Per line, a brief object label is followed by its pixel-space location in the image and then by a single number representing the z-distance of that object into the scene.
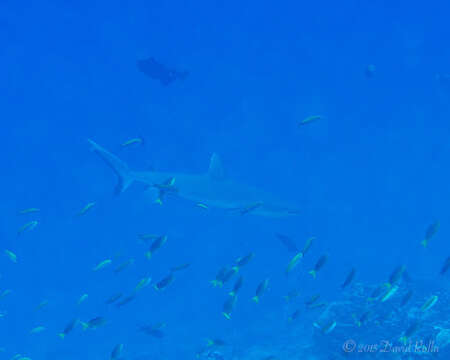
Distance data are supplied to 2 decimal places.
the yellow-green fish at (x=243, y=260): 6.20
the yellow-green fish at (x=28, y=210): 8.65
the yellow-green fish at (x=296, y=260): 6.03
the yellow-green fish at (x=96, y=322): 6.17
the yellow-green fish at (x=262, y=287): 6.00
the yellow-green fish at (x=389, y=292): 5.91
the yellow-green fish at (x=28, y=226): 8.82
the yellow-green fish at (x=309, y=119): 8.93
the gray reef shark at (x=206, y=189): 9.88
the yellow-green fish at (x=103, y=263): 7.87
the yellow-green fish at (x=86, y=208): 8.41
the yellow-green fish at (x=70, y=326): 6.67
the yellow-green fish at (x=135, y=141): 9.75
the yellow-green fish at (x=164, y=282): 5.89
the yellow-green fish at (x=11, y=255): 9.16
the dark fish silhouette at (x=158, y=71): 16.73
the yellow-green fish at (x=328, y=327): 6.37
